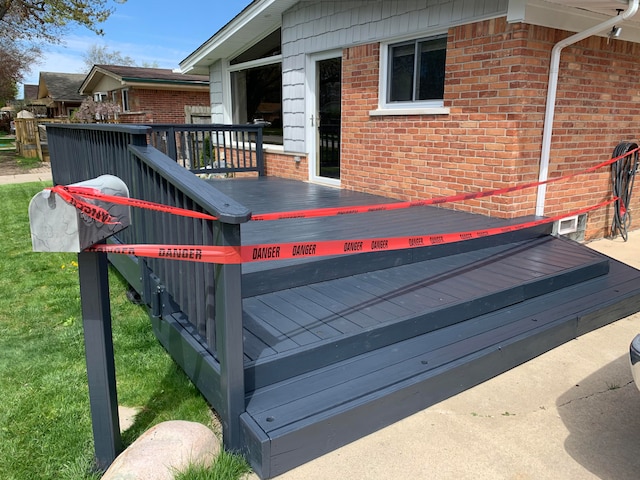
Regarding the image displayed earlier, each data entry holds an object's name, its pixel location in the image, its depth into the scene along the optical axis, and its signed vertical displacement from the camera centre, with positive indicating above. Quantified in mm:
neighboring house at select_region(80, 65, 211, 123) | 20188 +1206
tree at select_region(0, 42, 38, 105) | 29075 +3679
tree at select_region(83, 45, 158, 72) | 59500 +7841
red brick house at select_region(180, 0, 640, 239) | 4824 +338
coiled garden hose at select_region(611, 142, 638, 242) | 5871 -646
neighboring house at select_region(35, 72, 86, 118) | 34156 +2248
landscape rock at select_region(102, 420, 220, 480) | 2016 -1332
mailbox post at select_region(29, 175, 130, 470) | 1814 -594
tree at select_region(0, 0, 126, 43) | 17938 +3958
